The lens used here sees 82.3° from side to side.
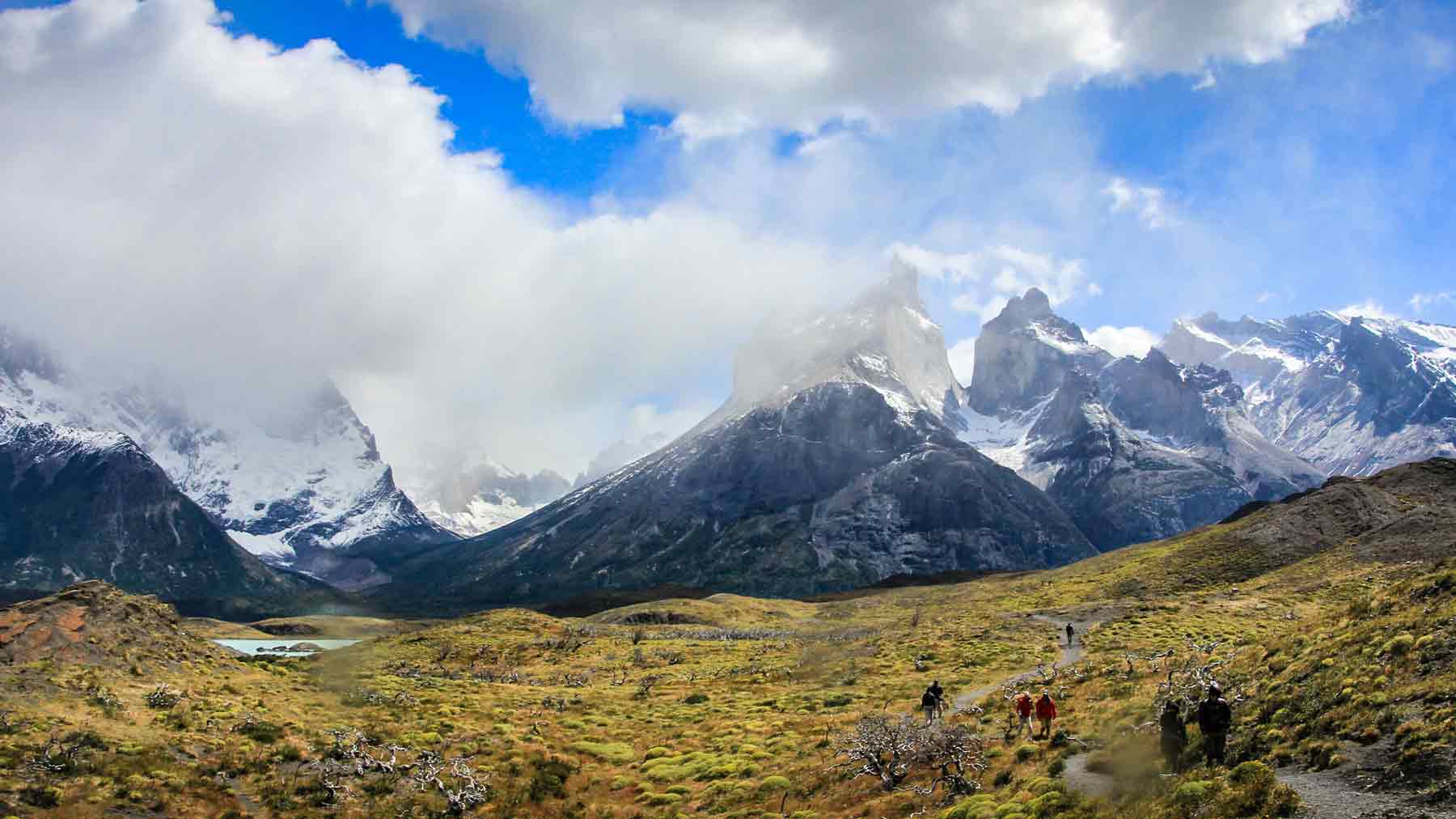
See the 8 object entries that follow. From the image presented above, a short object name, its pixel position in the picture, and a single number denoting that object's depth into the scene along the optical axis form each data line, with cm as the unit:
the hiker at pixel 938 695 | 4094
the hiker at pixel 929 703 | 4056
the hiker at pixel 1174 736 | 2547
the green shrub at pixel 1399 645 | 2783
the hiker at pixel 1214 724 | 2433
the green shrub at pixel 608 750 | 4353
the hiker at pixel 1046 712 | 3344
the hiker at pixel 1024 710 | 3519
